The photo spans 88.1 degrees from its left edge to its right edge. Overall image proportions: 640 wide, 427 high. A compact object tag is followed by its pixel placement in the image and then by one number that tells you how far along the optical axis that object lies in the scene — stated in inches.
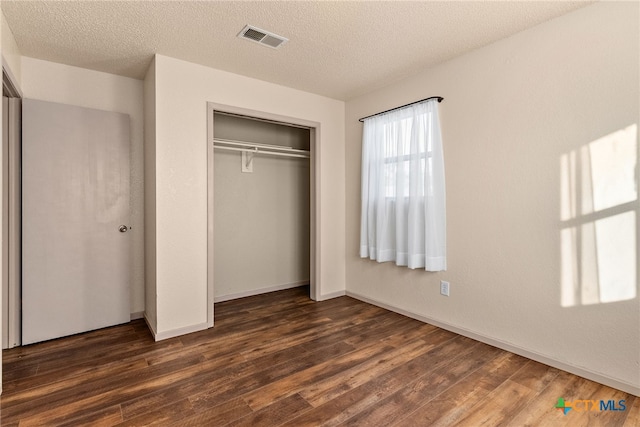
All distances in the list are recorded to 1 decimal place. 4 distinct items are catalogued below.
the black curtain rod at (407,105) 120.4
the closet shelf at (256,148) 146.9
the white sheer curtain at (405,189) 120.6
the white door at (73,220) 110.1
